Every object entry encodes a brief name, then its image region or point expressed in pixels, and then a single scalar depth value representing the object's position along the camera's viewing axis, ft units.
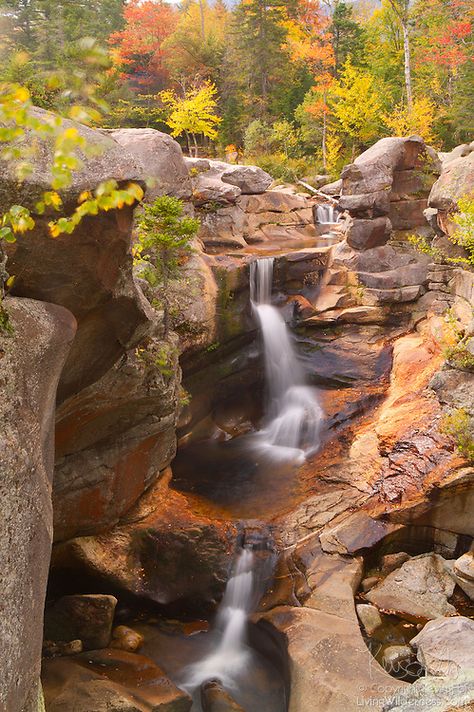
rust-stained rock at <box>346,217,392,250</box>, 63.21
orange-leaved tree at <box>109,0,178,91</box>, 119.14
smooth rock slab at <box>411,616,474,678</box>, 23.99
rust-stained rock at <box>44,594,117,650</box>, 27.99
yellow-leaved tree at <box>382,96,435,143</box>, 93.15
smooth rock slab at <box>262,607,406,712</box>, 22.98
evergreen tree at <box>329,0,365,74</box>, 112.88
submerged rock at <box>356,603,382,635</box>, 28.91
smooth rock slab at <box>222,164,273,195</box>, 79.97
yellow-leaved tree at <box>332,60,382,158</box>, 97.81
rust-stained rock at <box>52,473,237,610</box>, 31.12
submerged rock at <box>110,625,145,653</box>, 28.25
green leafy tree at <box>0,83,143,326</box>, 9.46
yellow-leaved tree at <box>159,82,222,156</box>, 91.50
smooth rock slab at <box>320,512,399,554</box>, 33.35
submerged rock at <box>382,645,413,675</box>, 26.18
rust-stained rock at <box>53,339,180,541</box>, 27.53
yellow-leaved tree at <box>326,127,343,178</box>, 108.78
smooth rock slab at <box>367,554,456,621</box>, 30.01
